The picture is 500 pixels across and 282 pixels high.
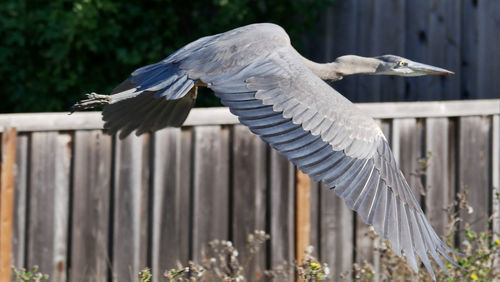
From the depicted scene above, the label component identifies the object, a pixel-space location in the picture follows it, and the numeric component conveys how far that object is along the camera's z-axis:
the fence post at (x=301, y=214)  11.67
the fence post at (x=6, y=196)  10.07
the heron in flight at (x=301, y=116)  8.23
